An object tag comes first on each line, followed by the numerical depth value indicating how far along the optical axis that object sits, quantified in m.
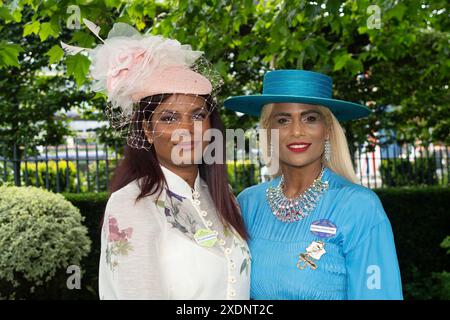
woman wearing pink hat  2.32
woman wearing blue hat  2.62
